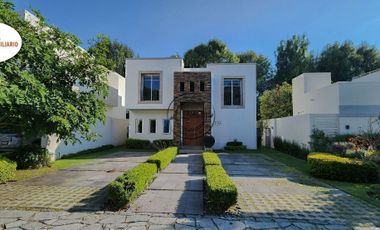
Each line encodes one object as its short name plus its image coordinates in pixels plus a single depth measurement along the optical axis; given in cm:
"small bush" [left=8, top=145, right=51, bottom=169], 1042
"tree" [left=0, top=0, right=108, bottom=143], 643
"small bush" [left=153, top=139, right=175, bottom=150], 1833
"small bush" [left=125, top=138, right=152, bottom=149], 1905
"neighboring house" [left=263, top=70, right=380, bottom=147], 1283
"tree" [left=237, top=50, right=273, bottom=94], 3844
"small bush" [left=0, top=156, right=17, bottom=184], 797
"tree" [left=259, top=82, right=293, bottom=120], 2698
